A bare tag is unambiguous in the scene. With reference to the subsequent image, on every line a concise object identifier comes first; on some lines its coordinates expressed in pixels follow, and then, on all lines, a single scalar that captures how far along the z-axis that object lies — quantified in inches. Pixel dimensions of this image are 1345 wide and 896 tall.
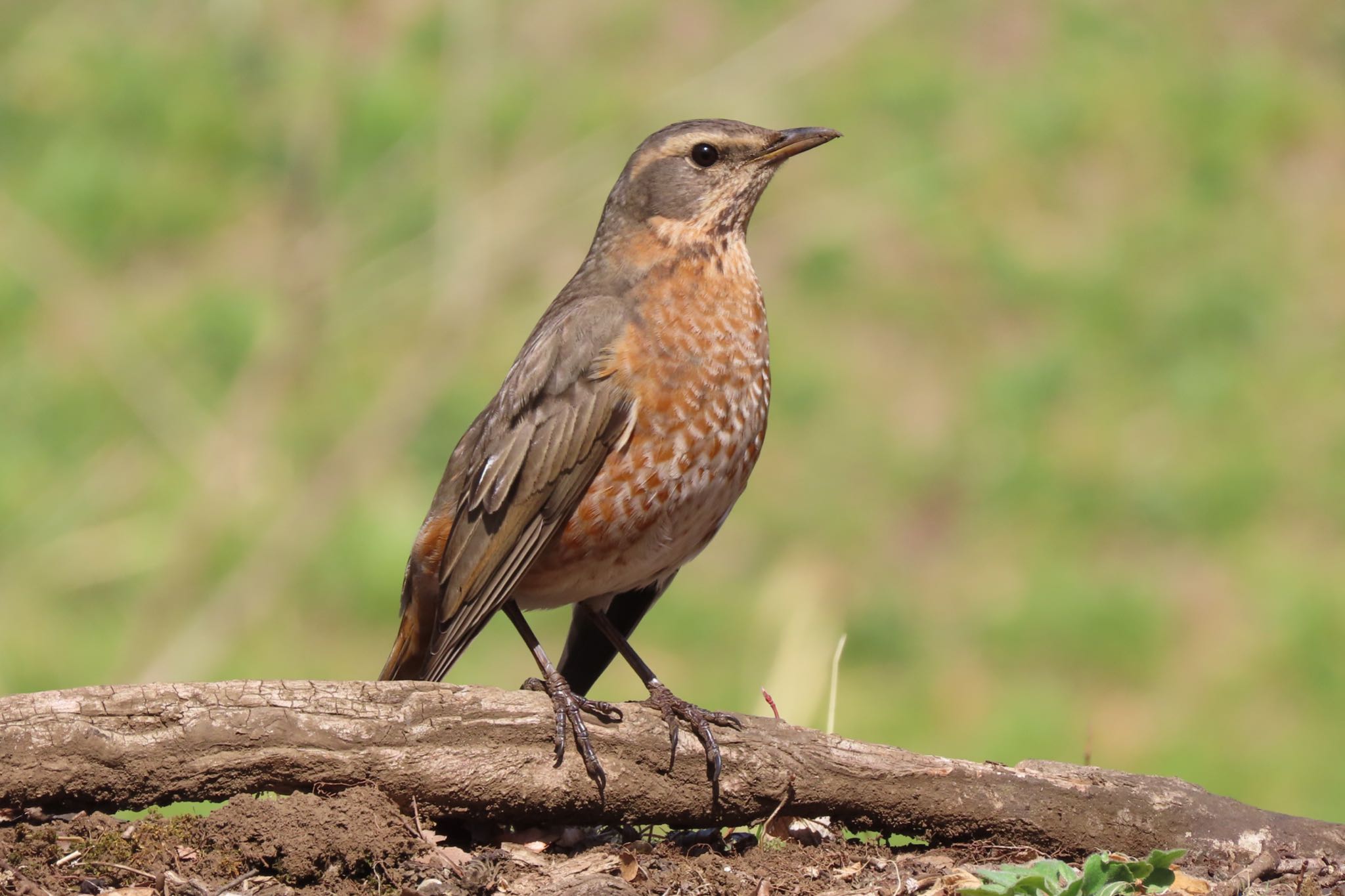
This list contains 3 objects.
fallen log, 342.0
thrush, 437.7
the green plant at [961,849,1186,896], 336.8
